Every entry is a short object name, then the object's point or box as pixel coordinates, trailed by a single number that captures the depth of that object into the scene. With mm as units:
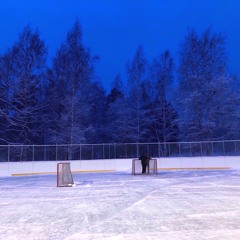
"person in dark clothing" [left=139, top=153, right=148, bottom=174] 28797
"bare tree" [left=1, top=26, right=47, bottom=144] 39469
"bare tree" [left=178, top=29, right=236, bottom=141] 41750
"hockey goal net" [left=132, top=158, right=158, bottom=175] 29647
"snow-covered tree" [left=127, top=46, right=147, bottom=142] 45500
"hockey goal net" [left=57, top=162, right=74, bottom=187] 20469
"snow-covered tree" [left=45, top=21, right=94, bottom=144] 39469
